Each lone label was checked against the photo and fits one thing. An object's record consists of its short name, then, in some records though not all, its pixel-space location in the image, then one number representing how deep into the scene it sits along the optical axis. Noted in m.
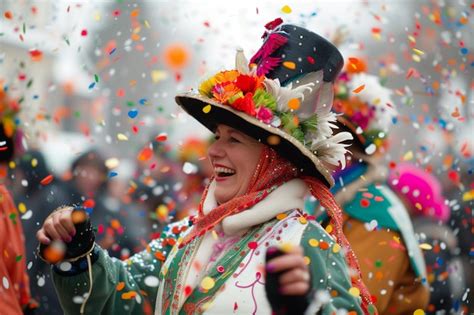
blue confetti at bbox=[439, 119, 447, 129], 5.59
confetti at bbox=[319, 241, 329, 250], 3.17
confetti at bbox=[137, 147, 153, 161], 5.14
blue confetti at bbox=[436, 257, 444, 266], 5.14
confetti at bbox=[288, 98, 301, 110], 3.38
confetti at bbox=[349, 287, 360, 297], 3.09
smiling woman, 3.17
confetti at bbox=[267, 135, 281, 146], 3.31
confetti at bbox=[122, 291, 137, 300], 3.48
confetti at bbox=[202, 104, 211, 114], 3.38
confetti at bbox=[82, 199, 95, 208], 4.38
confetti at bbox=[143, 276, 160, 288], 3.59
